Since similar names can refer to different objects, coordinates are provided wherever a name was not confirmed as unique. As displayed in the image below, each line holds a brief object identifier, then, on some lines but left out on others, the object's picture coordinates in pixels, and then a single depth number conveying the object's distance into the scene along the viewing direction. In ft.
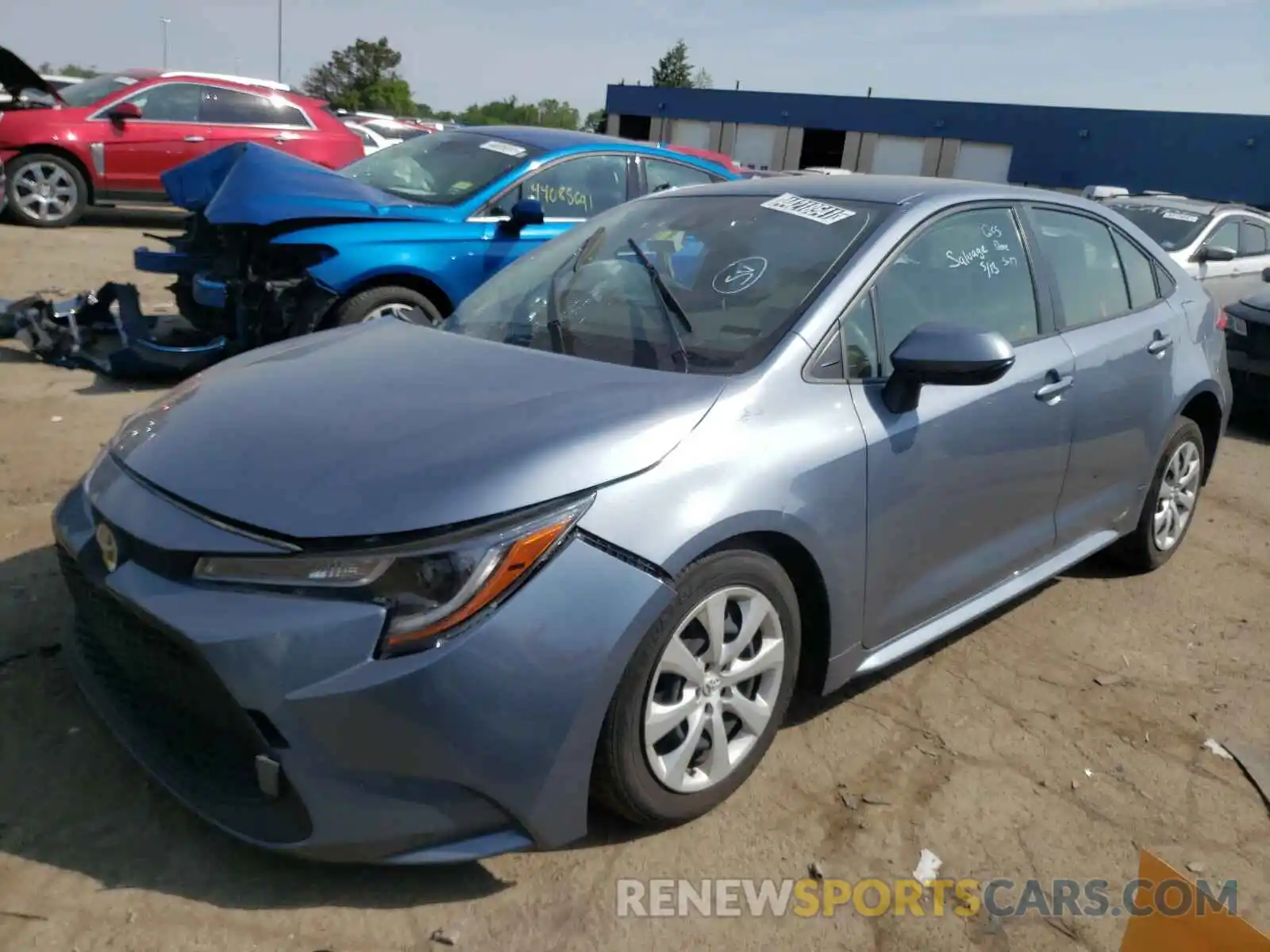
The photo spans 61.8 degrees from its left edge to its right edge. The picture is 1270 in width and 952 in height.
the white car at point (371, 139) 55.88
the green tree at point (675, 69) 287.89
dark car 25.58
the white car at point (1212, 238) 31.09
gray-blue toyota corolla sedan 7.15
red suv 36.68
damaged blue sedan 19.07
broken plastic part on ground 19.92
